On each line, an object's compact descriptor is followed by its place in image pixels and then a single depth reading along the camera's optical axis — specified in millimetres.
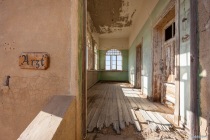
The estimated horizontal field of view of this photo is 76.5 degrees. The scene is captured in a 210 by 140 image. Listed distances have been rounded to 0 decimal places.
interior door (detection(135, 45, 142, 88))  7062
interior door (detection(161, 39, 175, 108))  3023
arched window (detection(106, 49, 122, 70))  11398
